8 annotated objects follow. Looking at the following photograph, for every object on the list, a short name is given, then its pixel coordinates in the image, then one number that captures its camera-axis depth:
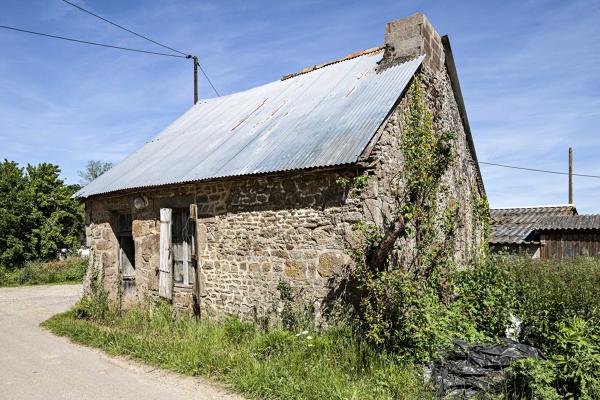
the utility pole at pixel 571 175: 23.34
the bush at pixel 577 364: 4.25
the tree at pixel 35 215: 20.64
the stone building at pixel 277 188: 6.63
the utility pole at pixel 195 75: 17.42
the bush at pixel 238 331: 6.67
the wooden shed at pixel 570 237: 14.66
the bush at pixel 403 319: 5.18
